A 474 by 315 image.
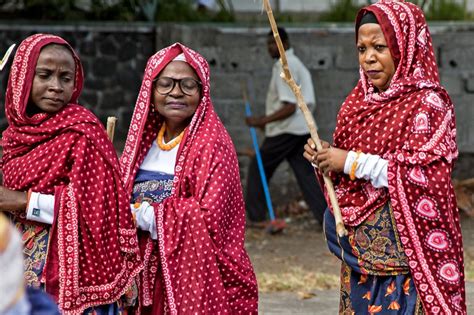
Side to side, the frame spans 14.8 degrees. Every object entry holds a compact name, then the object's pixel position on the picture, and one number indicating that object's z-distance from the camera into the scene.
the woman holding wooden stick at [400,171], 7.27
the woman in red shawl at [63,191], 7.26
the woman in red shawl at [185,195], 7.55
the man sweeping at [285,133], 15.05
